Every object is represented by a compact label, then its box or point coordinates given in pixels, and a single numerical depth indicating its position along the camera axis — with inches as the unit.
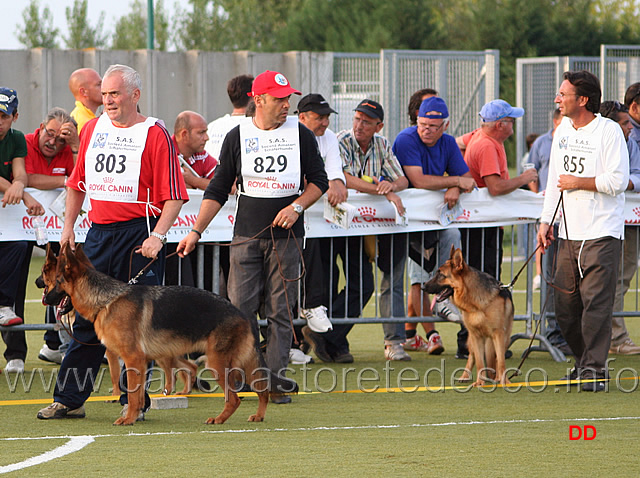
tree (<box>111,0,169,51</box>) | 3513.8
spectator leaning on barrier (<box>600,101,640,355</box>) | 736.3
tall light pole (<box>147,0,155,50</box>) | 1851.9
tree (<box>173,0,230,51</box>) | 3788.4
